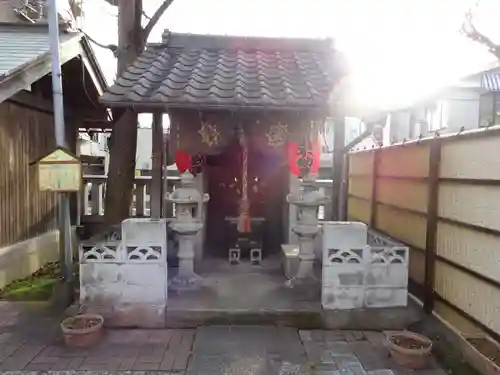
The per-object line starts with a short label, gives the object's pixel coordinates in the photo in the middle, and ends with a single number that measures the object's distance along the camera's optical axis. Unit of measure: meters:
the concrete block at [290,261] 7.62
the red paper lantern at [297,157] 7.20
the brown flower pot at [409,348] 5.01
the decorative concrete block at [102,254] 6.19
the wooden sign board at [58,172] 6.50
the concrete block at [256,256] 8.74
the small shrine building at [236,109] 6.50
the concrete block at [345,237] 6.24
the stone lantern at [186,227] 6.98
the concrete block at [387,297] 6.27
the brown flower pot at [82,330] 5.46
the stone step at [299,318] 6.12
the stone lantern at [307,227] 7.02
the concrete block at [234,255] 8.82
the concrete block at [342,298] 6.23
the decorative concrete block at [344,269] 6.22
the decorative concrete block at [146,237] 6.25
